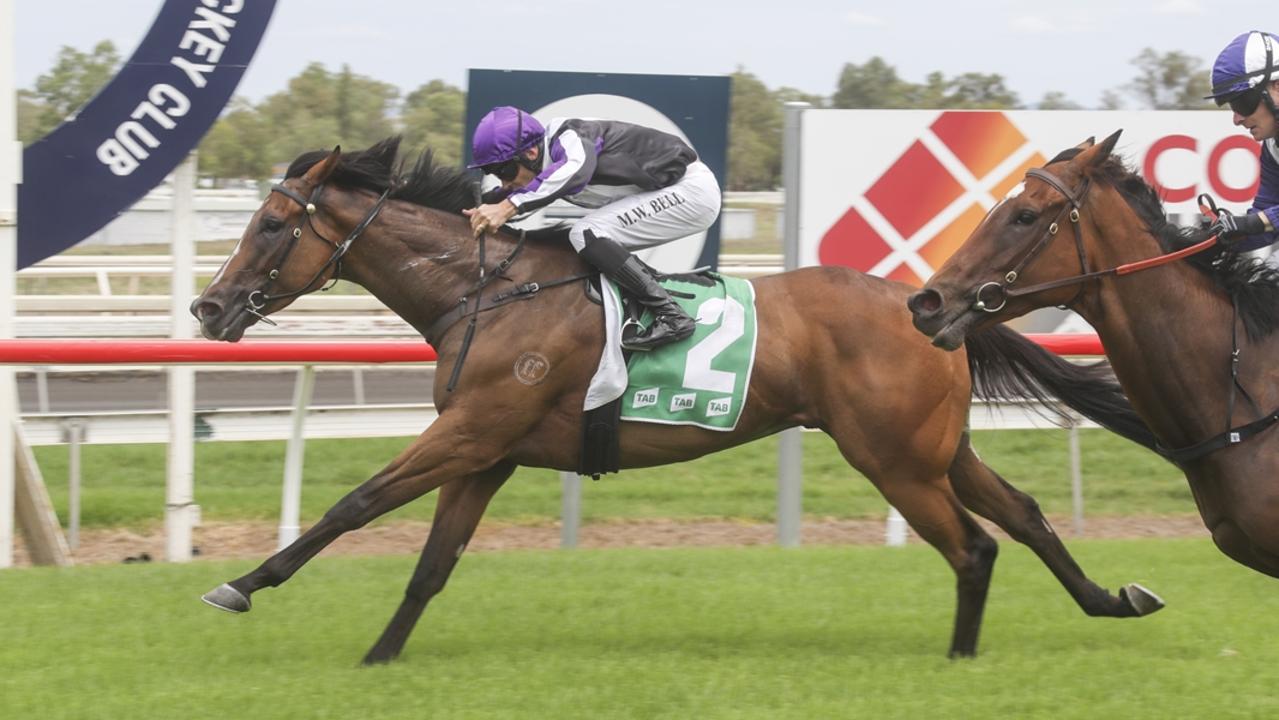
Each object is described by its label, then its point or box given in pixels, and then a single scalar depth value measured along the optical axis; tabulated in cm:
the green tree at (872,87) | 4104
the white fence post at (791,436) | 1467
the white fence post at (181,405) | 1383
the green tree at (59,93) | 2858
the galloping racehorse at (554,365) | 1008
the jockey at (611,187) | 1018
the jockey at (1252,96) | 815
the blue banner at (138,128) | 1370
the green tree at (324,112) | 4122
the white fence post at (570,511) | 1441
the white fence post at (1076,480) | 1515
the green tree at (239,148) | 4053
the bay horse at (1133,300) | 828
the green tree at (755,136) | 2727
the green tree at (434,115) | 3819
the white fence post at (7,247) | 1328
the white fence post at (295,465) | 1302
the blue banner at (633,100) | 1429
